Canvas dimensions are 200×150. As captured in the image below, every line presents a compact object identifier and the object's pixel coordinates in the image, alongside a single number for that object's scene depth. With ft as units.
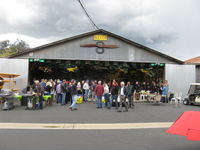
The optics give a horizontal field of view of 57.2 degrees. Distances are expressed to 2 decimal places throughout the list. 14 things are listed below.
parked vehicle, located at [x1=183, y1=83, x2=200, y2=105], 48.14
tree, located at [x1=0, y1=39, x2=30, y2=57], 236.55
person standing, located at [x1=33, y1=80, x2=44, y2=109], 36.63
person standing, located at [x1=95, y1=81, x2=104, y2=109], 39.32
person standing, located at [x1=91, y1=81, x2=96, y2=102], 49.75
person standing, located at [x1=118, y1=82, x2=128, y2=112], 36.32
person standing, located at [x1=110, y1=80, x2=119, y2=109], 38.60
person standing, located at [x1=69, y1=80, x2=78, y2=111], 36.57
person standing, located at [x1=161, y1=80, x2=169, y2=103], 49.79
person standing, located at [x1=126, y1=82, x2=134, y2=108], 37.66
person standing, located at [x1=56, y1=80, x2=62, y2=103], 44.42
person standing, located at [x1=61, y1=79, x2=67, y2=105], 43.74
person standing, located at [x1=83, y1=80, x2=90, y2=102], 49.70
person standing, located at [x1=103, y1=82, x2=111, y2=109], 40.24
